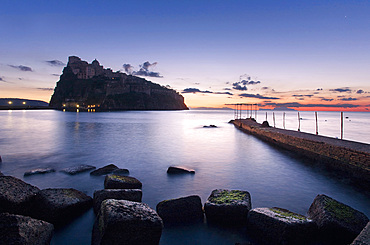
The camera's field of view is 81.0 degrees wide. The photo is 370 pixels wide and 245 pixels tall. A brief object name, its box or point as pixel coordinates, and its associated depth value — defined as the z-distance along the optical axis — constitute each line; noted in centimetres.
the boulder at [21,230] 315
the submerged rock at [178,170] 1003
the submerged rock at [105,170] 919
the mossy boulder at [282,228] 416
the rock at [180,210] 512
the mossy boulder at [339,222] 436
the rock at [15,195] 425
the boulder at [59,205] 477
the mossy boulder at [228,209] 505
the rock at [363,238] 313
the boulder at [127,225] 351
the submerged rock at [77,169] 947
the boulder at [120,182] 656
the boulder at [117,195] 532
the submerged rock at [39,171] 913
